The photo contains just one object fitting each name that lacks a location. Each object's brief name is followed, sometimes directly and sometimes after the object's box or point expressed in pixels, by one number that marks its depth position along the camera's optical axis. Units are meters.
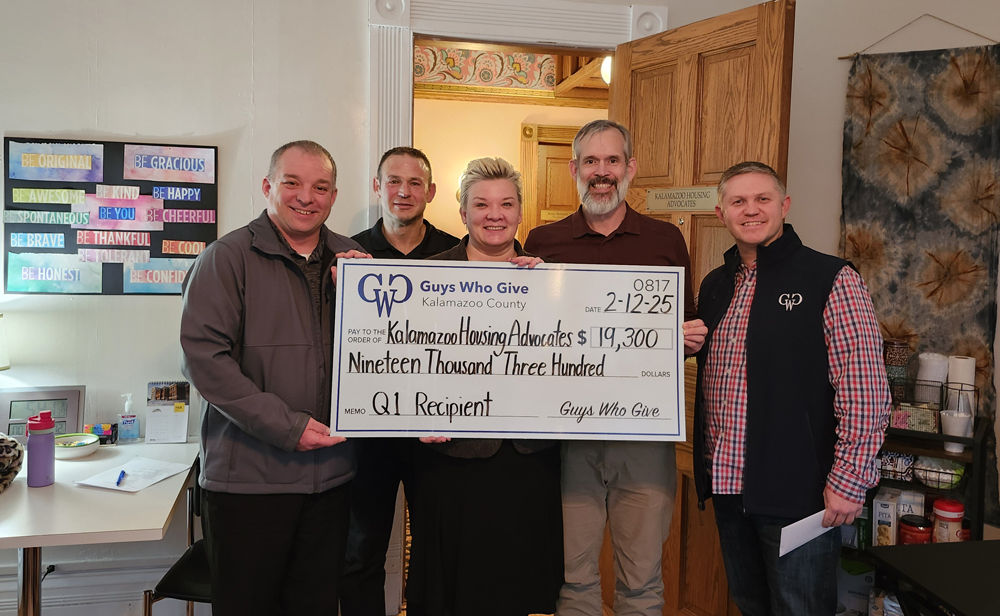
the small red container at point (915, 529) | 2.15
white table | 1.65
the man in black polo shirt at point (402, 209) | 2.28
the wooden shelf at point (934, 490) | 2.19
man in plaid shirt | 1.52
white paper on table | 1.98
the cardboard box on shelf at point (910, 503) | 2.20
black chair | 1.85
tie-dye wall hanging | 2.48
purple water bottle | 1.92
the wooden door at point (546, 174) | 5.43
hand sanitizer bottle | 2.45
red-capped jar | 2.12
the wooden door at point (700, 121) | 2.29
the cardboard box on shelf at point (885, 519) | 2.22
